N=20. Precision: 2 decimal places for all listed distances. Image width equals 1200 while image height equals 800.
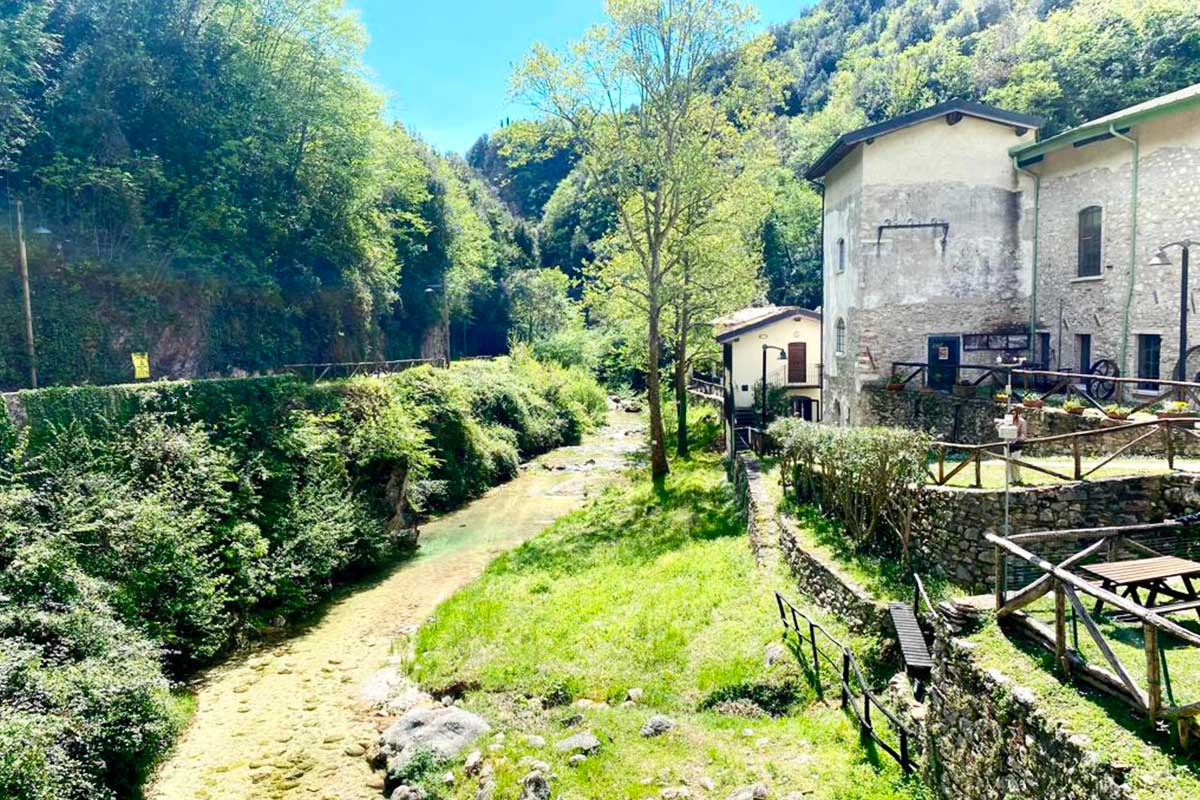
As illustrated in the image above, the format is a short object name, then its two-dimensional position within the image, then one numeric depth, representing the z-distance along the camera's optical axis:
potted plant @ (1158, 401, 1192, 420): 12.01
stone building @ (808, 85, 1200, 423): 18.44
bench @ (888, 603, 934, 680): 8.30
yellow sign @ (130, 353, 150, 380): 20.26
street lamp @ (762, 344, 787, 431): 23.84
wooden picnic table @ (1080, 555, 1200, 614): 5.72
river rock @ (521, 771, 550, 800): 8.04
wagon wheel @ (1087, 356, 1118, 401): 17.03
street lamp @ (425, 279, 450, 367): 40.05
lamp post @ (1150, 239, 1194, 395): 15.36
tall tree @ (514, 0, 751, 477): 22.45
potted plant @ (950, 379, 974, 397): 17.81
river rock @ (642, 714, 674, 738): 9.02
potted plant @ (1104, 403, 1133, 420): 13.04
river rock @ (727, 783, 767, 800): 7.20
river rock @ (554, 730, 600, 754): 8.81
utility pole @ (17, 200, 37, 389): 17.77
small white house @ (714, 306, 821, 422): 29.25
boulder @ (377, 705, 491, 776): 9.71
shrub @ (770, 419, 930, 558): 11.38
